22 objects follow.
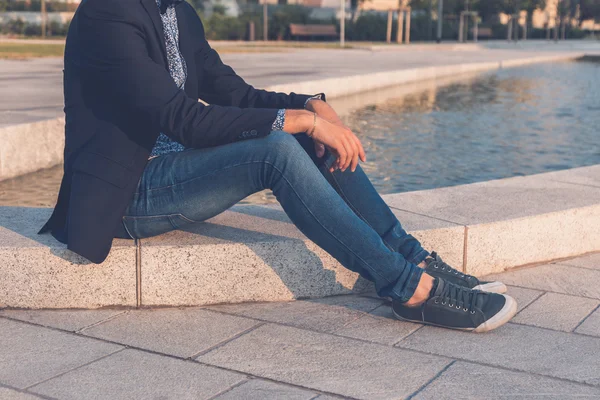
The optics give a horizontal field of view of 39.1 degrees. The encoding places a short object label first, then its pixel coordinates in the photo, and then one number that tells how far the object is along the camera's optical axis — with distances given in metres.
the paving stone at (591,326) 3.66
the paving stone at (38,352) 3.12
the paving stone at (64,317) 3.69
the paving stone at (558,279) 4.28
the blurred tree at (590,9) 78.25
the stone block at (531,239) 4.47
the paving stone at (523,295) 4.07
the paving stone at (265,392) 2.94
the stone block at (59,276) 3.80
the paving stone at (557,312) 3.78
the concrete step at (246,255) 3.84
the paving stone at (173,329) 3.45
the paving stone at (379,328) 3.59
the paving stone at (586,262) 4.71
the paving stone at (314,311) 3.78
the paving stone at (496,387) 2.98
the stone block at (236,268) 3.90
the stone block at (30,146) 6.70
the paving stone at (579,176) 5.59
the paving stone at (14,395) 2.90
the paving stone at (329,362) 3.07
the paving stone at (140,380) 2.96
